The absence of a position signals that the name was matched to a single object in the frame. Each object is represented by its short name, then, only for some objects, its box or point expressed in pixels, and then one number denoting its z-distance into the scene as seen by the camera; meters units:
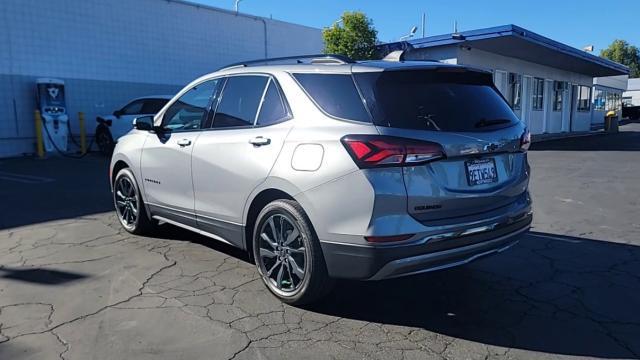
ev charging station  14.53
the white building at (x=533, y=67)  16.48
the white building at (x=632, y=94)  61.03
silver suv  3.27
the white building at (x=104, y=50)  14.57
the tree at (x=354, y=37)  18.05
